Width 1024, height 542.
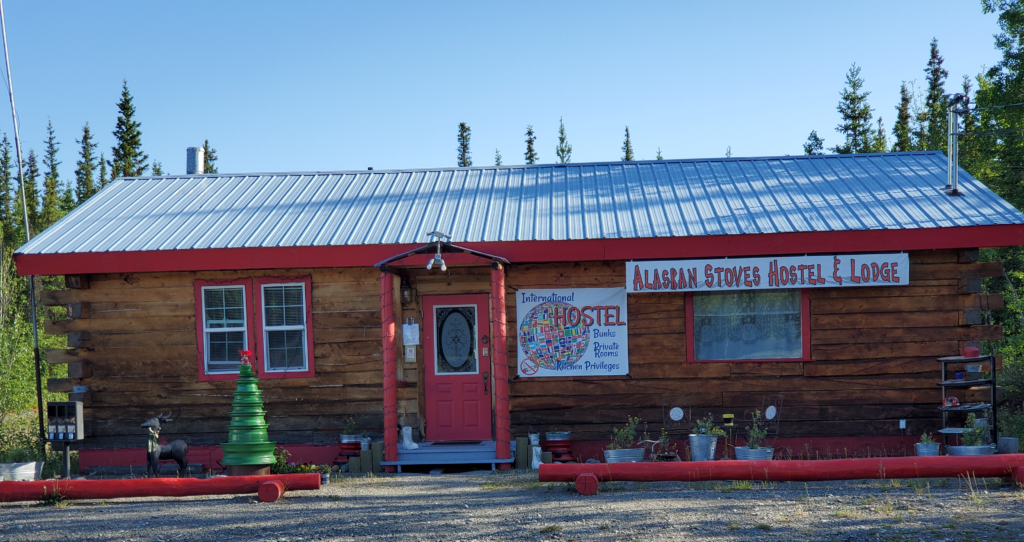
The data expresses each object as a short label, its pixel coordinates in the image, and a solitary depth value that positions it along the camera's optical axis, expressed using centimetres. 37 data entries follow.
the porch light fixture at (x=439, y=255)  1049
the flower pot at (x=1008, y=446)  1004
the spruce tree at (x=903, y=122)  4078
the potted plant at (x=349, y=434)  1130
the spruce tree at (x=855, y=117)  4031
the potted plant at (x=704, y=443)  1075
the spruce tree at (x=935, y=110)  3278
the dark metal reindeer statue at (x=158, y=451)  1039
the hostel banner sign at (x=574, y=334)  1148
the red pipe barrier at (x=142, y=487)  854
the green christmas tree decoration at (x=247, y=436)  963
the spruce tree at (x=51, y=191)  5162
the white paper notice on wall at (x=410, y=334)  1166
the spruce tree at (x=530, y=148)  5134
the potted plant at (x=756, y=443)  1059
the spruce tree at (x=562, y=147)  5169
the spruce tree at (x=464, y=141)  5447
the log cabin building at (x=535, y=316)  1112
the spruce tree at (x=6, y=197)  5028
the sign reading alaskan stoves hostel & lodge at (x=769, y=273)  1105
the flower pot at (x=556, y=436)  1117
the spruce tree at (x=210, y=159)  5320
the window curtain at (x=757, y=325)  1143
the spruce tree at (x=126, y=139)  4634
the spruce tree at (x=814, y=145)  4238
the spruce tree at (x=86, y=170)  5747
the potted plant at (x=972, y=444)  1010
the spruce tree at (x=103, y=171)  5888
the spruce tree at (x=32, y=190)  5166
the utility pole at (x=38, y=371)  1145
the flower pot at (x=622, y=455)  1060
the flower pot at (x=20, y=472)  997
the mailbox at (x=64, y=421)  1041
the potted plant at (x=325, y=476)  989
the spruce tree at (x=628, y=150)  5145
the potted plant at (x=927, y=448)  1044
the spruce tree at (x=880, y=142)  3934
